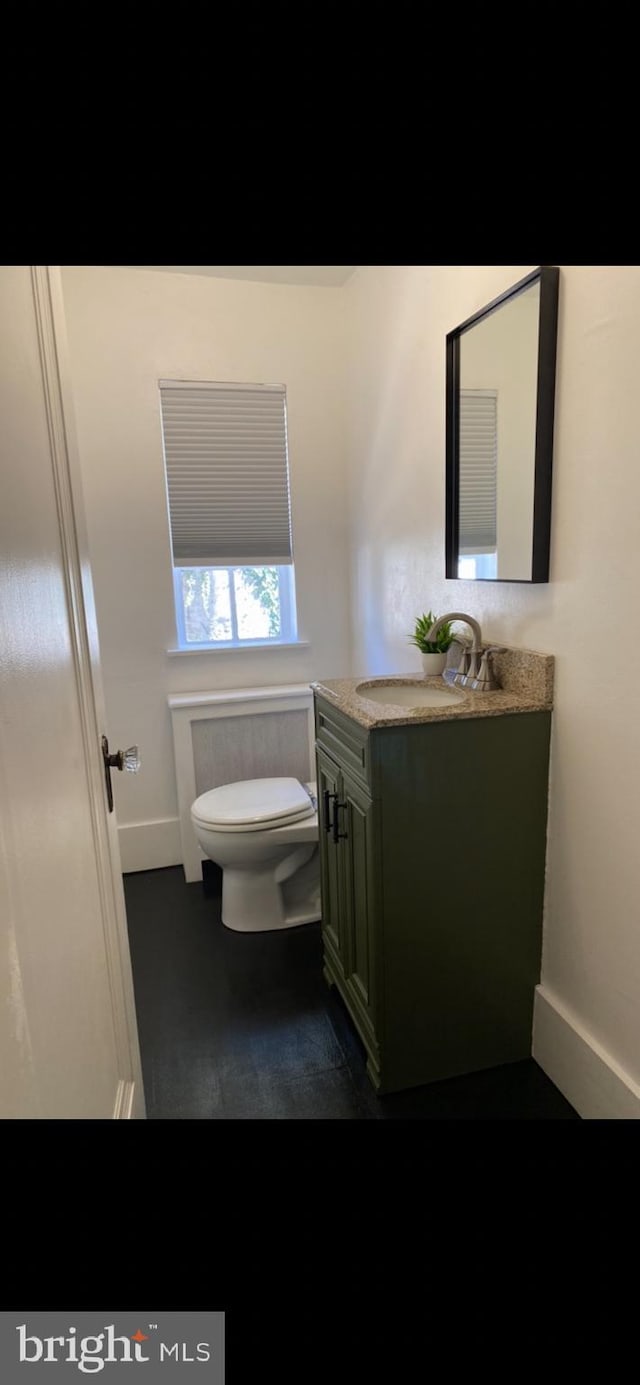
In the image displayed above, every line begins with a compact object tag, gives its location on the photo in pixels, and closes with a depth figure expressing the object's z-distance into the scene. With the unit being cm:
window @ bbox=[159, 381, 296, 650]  266
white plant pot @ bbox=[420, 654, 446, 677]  194
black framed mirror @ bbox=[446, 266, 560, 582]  144
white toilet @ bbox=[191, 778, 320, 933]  221
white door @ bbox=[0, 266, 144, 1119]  64
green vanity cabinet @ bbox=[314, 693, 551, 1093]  148
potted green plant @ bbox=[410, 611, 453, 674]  193
